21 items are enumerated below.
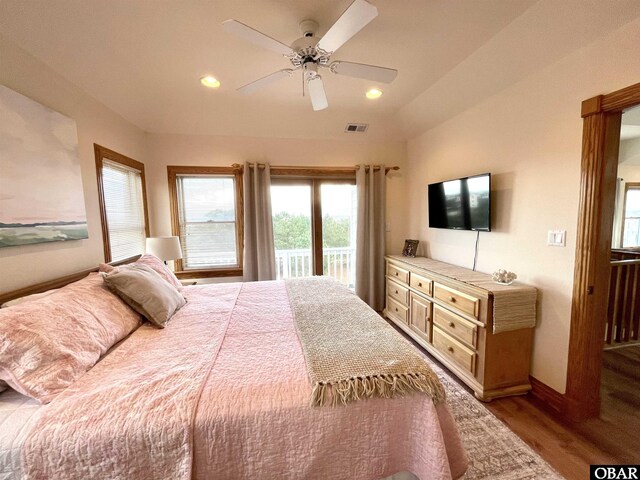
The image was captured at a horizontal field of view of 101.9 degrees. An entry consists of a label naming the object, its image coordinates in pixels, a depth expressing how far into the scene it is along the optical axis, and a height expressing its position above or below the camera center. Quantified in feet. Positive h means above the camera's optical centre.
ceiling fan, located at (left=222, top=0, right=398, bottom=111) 4.36 +3.38
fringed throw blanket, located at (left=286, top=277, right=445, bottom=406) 3.51 -2.19
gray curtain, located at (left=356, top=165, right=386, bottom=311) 12.19 -0.89
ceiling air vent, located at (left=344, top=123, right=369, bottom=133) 11.43 +4.01
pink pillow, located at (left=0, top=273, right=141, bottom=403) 3.32 -1.71
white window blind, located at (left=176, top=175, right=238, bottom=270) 11.55 +0.02
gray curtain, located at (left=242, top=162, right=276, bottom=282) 11.32 -0.28
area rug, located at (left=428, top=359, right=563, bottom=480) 4.85 -4.82
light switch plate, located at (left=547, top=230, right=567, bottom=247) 6.14 -0.59
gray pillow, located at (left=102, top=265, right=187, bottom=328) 5.50 -1.55
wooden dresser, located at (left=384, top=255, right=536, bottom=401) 6.70 -3.35
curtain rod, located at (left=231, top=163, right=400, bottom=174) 11.38 +2.31
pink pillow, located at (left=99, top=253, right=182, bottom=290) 7.27 -1.32
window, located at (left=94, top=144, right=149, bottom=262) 7.82 +0.65
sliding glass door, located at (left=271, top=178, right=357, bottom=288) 12.19 -0.29
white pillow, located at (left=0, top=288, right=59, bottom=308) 4.37 -1.31
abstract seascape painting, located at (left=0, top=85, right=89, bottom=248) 4.89 +1.04
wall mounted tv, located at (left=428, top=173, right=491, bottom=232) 7.92 +0.41
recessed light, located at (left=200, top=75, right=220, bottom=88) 8.07 +4.42
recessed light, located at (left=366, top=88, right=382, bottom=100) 9.07 +4.42
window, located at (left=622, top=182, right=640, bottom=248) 14.07 -0.24
